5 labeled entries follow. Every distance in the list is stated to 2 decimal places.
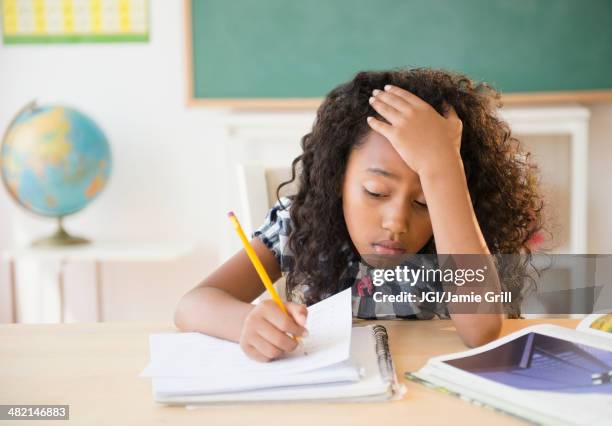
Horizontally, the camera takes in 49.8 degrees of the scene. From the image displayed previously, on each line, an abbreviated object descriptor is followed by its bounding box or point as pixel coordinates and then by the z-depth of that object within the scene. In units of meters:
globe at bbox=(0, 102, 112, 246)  2.30
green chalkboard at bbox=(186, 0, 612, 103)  2.39
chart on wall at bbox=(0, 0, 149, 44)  2.55
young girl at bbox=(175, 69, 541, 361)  0.89
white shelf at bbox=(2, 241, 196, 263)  2.27
